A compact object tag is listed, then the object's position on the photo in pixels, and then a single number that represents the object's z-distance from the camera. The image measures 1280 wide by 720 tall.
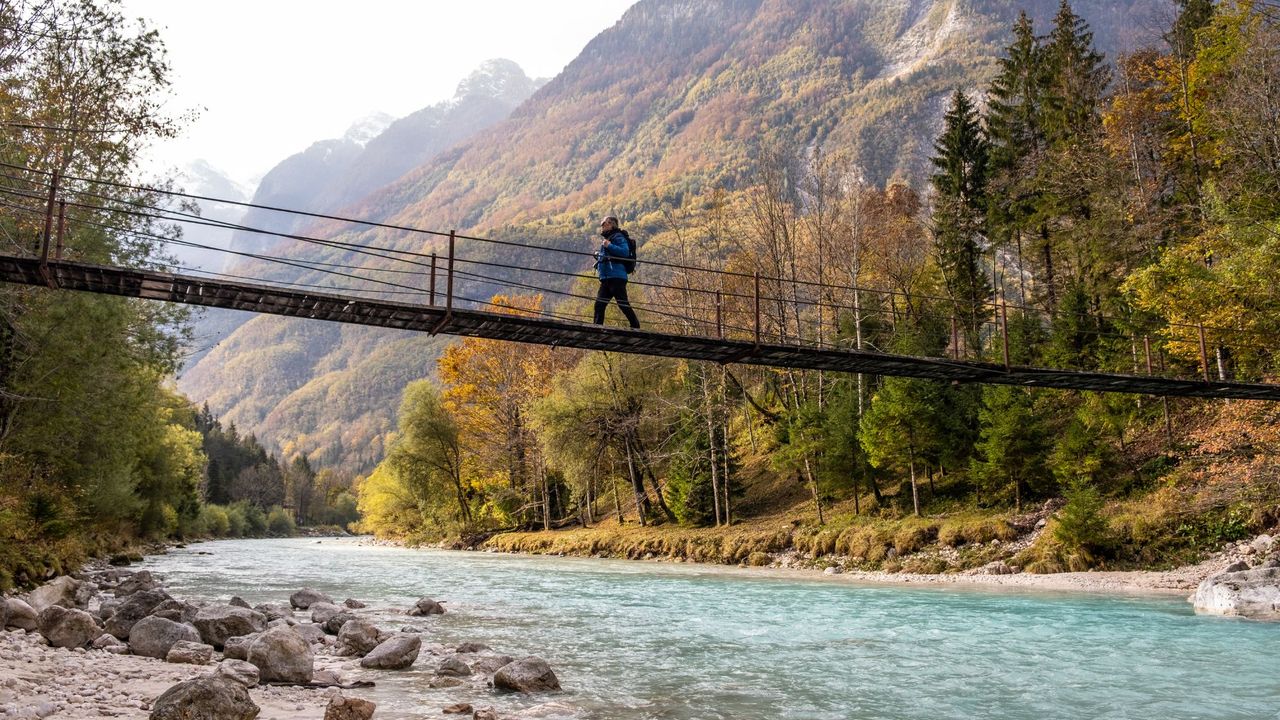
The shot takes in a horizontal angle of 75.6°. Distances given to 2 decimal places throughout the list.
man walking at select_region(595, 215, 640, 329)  12.00
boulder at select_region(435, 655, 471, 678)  9.38
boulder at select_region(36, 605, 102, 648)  9.95
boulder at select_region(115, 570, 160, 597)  16.11
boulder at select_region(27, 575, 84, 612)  12.43
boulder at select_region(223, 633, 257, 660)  9.77
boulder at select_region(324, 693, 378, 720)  6.79
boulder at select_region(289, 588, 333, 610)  16.19
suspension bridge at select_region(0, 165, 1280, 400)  9.72
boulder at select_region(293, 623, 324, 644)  11.70
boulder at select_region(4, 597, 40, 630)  10.43
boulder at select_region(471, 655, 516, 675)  9.50
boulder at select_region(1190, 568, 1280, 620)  13.30
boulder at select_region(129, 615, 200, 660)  9.94
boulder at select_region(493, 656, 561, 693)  8.61
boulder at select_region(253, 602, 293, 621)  13.45
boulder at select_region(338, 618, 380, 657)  10.94
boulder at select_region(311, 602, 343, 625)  13.73
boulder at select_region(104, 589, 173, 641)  11.08
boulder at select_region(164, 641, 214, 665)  9.55
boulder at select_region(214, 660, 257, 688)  8.14
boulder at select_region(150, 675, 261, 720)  6.41
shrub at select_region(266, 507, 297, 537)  96.56
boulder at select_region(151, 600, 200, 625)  11.79
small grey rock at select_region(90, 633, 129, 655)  9.95
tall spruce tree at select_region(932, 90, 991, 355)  36.22
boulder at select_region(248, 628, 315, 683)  8.72
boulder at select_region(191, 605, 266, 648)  11.06
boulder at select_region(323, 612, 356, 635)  12.98
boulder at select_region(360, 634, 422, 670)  9.84
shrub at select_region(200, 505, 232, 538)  71.00
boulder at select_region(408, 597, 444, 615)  15.45
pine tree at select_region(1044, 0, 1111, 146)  33.88
